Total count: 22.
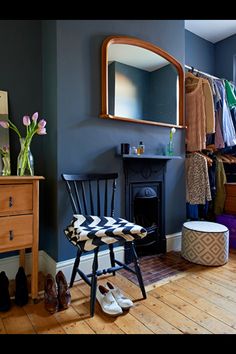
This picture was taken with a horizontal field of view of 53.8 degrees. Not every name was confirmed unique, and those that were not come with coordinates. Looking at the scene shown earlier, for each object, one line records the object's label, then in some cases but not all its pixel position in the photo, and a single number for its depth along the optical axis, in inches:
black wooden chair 53.9
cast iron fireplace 81.1
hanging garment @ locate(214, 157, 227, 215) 108.7
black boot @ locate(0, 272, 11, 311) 54.6
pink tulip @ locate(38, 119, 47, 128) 61.8
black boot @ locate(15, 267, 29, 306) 57.2
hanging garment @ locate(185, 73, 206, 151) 97.8
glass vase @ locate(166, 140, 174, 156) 91.4
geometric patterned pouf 79.4
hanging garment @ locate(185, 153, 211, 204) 95.8
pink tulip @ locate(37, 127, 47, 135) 62.3
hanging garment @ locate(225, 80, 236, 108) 109.3
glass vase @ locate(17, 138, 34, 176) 62.5
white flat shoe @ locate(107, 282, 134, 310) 54.8
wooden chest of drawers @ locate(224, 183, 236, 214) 105.7
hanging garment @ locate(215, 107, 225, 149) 104.5
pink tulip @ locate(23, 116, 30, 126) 61.1
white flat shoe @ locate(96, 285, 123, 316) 52.8
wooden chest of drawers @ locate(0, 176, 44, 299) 54.3
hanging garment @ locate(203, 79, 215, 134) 98.0
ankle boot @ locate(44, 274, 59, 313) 54.2
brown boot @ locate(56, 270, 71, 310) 56.1
